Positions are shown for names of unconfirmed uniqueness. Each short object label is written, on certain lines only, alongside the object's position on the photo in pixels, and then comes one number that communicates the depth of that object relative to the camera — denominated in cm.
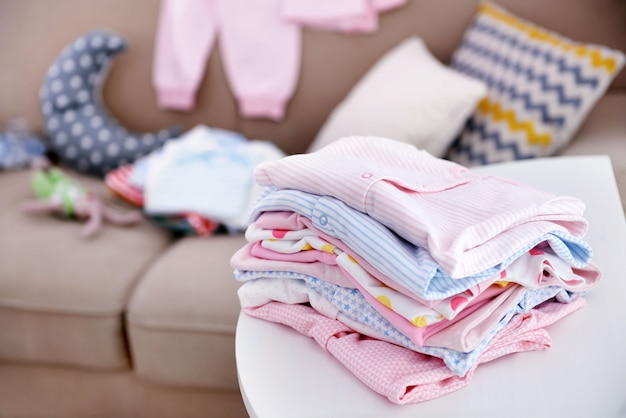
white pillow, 139
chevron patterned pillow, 133
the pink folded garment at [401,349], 64
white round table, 62
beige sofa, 130
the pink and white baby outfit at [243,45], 175
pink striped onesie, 65
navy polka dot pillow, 177
